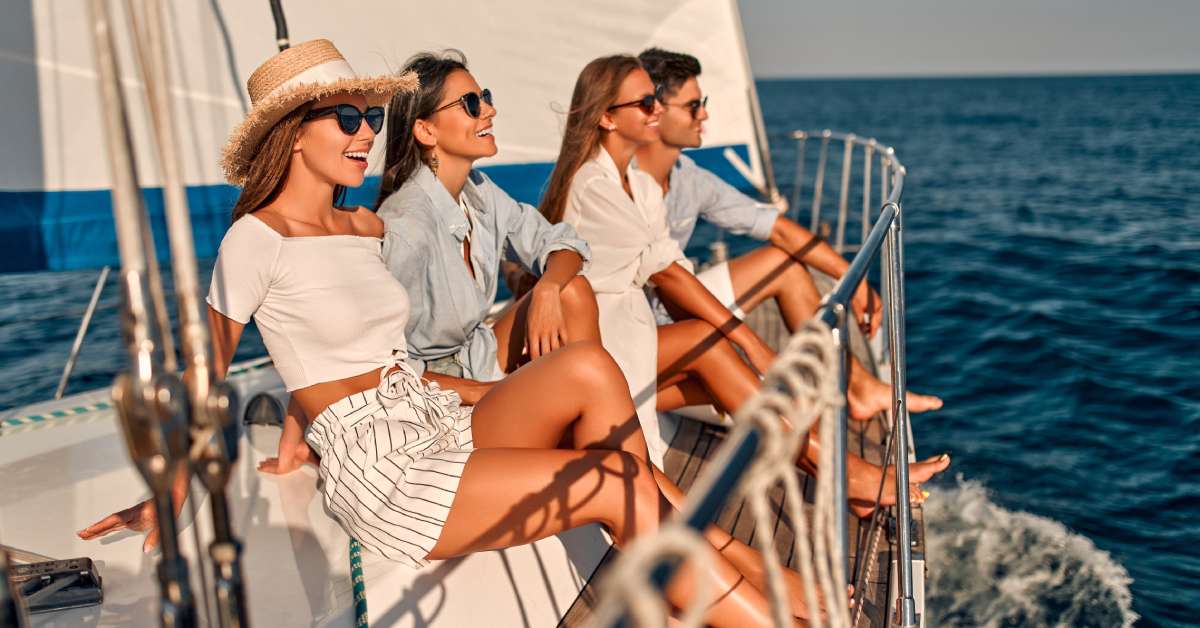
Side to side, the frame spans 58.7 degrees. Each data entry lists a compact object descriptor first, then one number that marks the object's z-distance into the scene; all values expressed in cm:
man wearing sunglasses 346
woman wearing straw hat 190
